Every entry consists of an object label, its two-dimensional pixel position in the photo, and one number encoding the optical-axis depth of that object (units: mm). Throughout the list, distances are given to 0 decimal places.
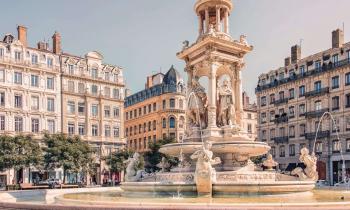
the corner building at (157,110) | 86750
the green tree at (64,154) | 53844
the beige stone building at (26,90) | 60688
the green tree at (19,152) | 50312
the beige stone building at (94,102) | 68500
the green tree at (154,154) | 68375
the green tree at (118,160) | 64875
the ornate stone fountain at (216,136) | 18562
